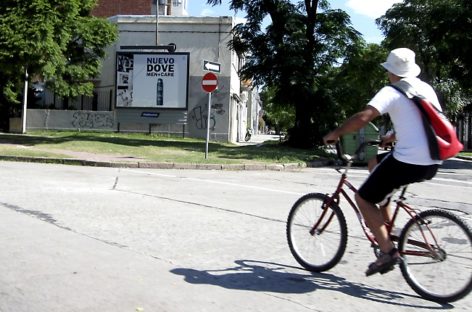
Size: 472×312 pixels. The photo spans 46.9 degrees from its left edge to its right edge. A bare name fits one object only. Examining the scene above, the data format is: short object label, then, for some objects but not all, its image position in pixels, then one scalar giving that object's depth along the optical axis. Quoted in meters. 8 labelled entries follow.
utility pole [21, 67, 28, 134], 31.56
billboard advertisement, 31.02
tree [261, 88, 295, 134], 57.43
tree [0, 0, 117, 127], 20.52
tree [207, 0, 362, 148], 23.89
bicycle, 4.55
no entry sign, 17.50
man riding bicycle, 4.50
